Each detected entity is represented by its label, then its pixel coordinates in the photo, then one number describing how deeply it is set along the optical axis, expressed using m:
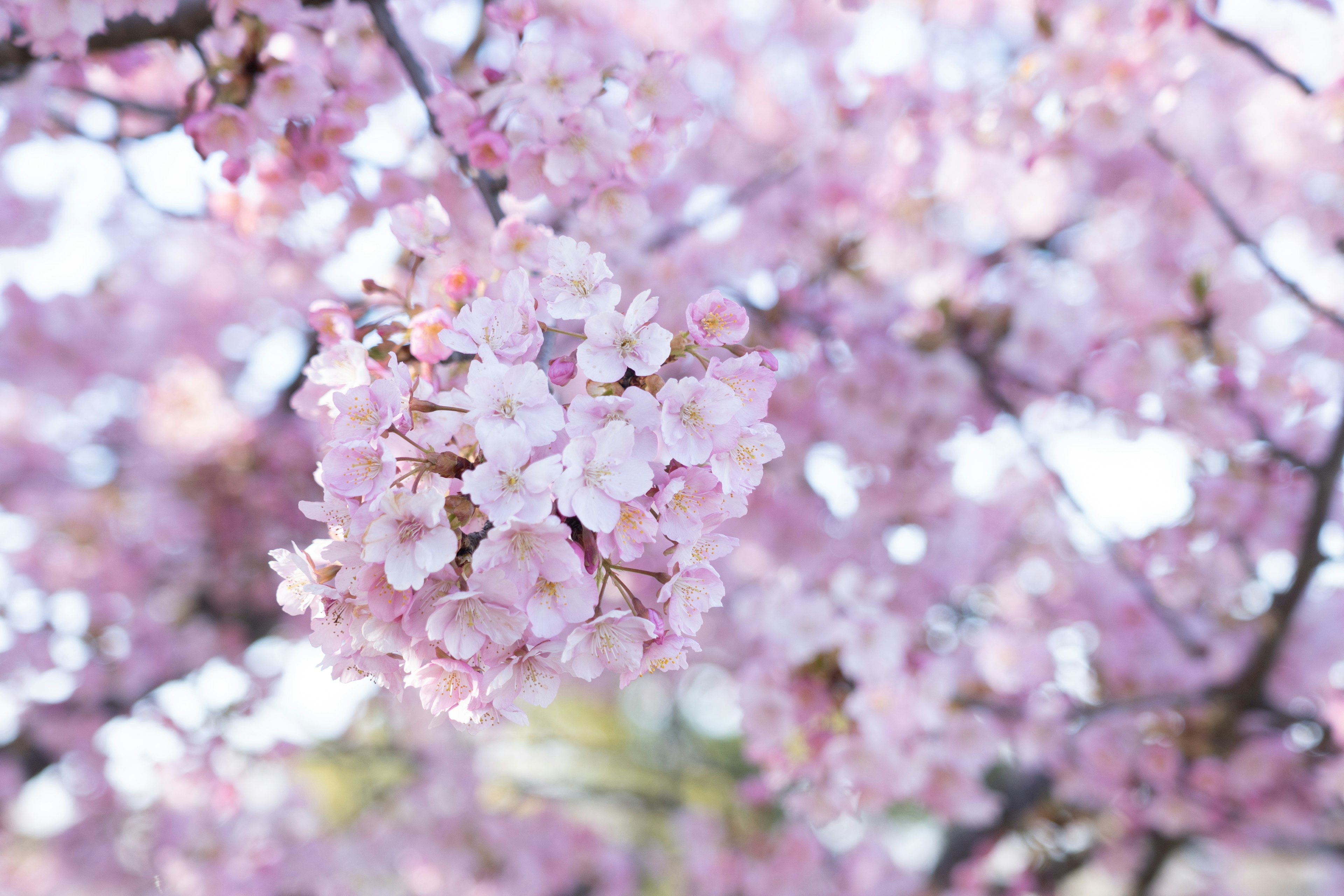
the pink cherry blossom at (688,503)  0.82
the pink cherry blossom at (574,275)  0.85
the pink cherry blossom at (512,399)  0.81
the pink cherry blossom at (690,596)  0.84
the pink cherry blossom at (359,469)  0.82
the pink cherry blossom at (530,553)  0.80
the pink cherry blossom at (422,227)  0.90
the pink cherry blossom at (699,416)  0.82
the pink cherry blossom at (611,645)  0.83
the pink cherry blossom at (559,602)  0.82
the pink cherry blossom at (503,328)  0.83
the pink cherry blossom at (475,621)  0.81
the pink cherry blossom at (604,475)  0.80
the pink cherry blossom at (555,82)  0.94
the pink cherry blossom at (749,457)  0.83
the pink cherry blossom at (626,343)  0.83
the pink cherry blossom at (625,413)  0.82
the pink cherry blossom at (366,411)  0.82
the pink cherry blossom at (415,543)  0.80
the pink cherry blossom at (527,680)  0.83
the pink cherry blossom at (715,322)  0.84
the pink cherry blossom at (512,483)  0.80
